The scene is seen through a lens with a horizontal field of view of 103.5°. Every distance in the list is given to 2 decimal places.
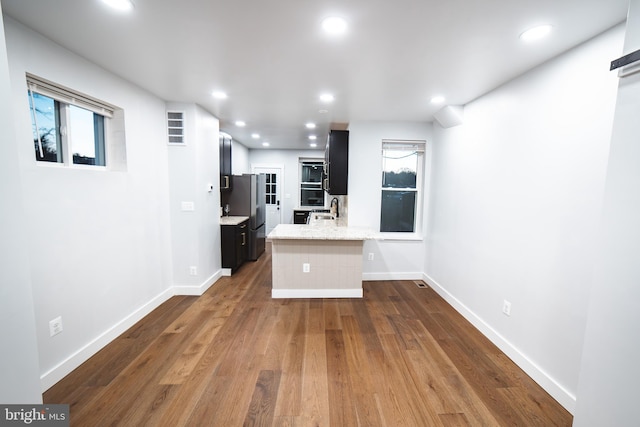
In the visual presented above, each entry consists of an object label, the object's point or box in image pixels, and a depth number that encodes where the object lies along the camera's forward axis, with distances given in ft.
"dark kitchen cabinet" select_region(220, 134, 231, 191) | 14.19
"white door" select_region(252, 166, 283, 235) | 23.34
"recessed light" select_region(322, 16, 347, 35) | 5.01
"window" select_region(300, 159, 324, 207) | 23.67
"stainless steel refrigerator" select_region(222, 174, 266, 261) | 15.84
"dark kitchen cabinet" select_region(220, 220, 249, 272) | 13.55
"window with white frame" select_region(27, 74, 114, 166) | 6.08
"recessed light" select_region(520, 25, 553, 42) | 5.14
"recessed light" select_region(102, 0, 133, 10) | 4.63
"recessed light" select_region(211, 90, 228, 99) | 9.15
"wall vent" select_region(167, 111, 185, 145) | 10.49
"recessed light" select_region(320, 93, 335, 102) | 9.20
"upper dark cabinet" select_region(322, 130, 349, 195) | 12.78
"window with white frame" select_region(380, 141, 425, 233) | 13.46
